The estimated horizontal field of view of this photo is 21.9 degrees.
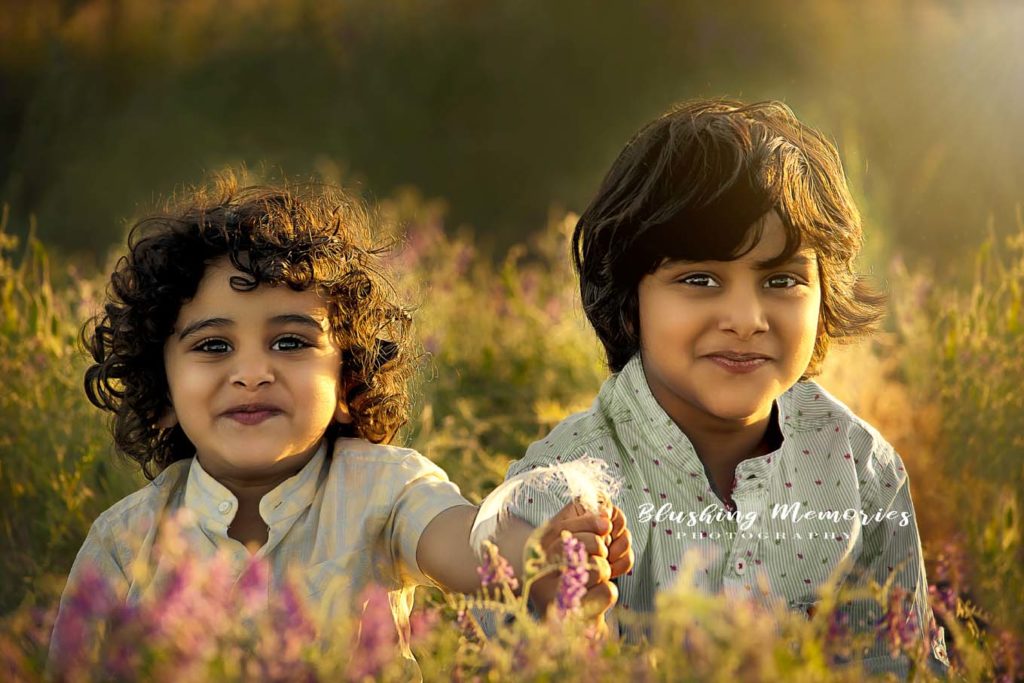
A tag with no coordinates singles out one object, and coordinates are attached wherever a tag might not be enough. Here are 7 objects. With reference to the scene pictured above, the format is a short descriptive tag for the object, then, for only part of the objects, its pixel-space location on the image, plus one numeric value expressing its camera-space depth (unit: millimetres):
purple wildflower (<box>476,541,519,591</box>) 1425
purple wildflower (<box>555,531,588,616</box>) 1409
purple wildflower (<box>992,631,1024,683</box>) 1594
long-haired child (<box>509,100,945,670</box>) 1656
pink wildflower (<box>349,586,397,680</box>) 1328
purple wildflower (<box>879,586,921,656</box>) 1414
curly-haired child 1621
